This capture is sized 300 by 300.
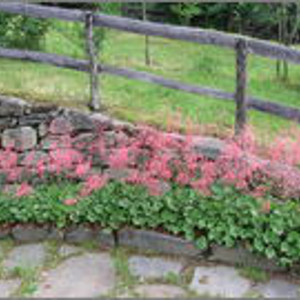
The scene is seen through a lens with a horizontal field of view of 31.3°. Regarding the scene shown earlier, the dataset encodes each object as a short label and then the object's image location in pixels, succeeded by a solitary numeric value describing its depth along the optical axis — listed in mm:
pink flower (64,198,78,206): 5965
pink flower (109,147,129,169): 6000
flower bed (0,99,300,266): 5309
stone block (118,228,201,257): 5512
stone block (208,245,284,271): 5207
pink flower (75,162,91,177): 6195
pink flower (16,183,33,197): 6305
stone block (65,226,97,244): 5891
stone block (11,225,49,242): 6055
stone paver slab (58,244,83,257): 5750
